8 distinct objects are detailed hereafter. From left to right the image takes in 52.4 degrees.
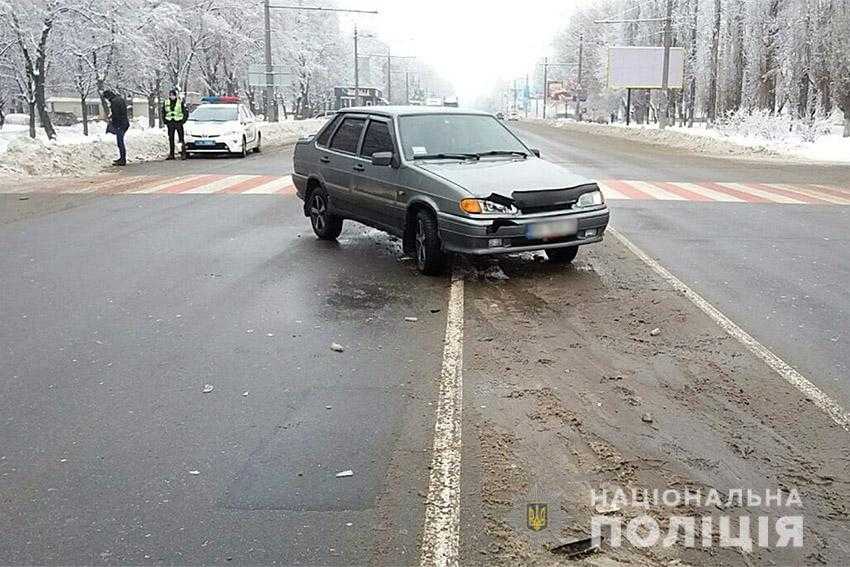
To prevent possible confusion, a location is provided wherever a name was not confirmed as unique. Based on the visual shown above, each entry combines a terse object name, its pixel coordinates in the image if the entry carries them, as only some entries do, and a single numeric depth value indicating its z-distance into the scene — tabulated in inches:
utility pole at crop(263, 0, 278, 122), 1593.3
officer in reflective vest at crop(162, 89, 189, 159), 957.8
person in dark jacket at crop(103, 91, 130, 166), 856.3
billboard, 2062.0
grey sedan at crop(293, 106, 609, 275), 312.8
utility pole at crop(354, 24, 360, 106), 2454.4
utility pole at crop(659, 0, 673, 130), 1549.0
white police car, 1010.1
